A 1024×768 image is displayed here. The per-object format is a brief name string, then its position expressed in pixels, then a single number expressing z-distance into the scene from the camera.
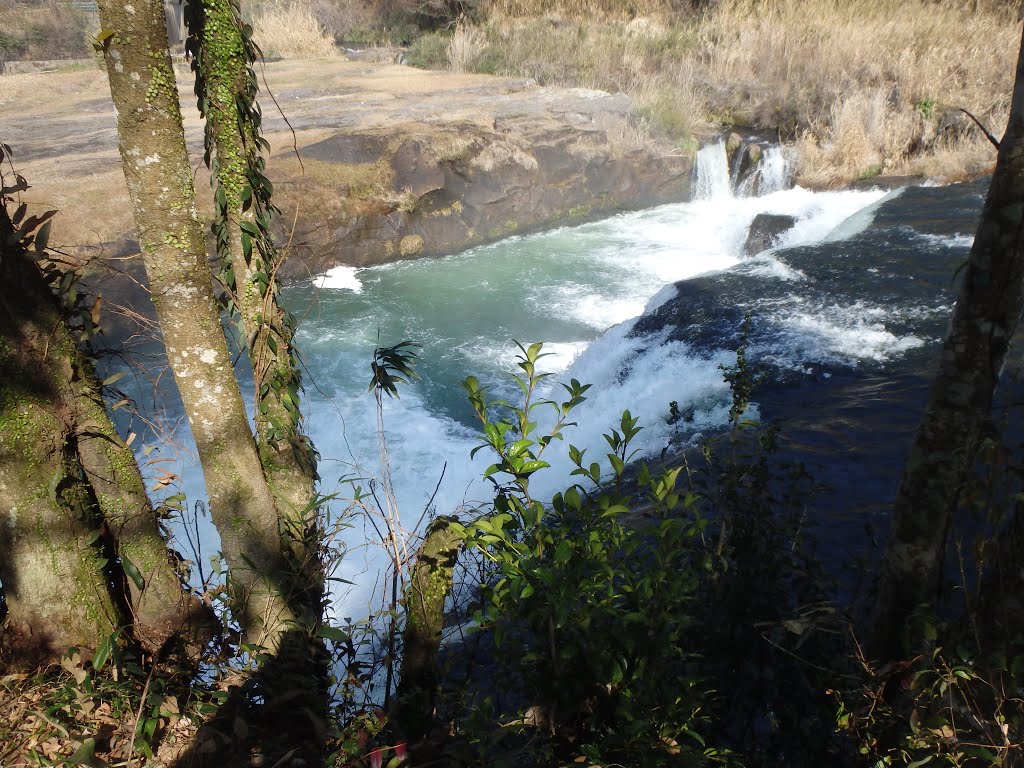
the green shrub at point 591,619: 1.94
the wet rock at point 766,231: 10.77
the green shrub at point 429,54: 18.02
